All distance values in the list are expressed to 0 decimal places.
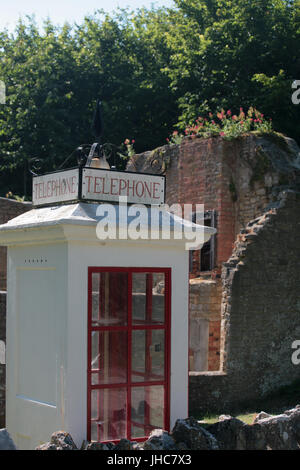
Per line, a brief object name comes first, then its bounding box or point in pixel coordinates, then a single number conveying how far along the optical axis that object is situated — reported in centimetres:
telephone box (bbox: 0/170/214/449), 509
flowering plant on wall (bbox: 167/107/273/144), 1578
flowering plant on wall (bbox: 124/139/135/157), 1943
